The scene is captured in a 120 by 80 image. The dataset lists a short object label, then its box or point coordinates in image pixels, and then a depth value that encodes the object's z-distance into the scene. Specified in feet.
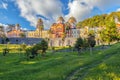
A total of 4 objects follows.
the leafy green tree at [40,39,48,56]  132.97
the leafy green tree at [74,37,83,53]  141.47
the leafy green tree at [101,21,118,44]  145.76
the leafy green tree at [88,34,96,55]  145.08
